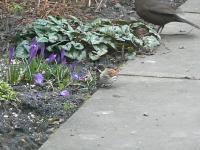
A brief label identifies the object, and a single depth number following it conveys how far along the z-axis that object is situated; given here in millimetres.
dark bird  8438
